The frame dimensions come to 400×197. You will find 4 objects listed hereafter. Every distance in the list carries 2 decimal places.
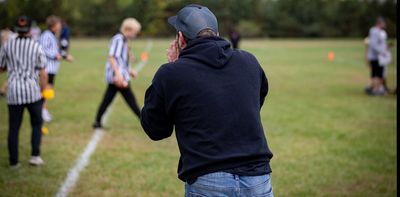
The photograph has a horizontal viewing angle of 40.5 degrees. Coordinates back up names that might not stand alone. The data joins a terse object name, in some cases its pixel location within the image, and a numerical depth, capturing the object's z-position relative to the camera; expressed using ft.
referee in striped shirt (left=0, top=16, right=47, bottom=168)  21.50
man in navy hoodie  9.69
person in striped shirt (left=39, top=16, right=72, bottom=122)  33.35
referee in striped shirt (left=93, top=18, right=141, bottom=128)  29.45
